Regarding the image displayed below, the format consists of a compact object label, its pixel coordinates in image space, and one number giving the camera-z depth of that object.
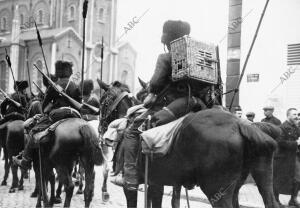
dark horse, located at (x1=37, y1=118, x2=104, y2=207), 7.12
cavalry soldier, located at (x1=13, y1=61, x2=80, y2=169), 7.59
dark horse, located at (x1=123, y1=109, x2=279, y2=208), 4.22
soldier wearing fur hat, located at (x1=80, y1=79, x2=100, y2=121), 11.03
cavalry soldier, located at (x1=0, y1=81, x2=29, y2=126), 10.84
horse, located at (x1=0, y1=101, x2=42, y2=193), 10.36
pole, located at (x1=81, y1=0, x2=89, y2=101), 7.32
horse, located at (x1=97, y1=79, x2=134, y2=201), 8.02
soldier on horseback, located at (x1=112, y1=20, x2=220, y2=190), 4.90
